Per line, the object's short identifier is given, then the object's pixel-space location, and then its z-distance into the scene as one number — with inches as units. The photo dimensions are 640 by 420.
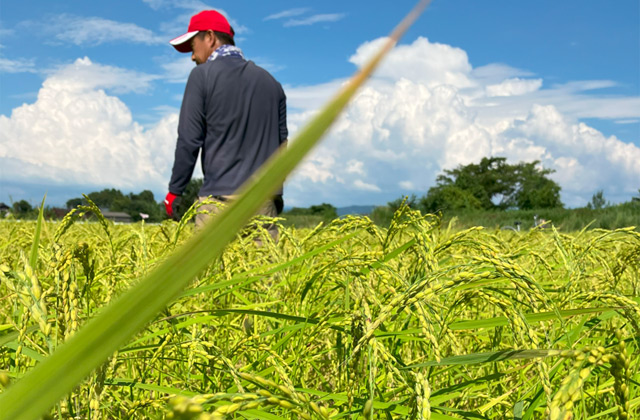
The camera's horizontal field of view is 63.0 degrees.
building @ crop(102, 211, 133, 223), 2119.3
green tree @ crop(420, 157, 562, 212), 2288.4
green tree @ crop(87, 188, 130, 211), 2085.4
